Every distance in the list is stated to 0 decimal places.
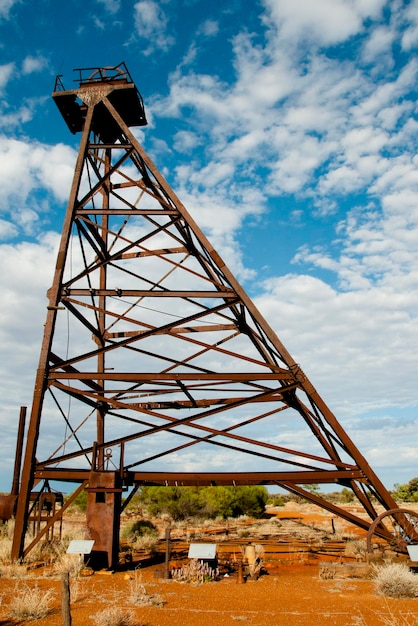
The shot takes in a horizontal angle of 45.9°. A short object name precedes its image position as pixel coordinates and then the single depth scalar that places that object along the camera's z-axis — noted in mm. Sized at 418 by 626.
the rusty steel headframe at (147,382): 10734
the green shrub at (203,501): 25734
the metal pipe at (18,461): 15258
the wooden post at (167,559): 9812
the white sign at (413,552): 9233
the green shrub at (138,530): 18153
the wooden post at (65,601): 5248
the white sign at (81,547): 9805
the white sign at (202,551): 9266
